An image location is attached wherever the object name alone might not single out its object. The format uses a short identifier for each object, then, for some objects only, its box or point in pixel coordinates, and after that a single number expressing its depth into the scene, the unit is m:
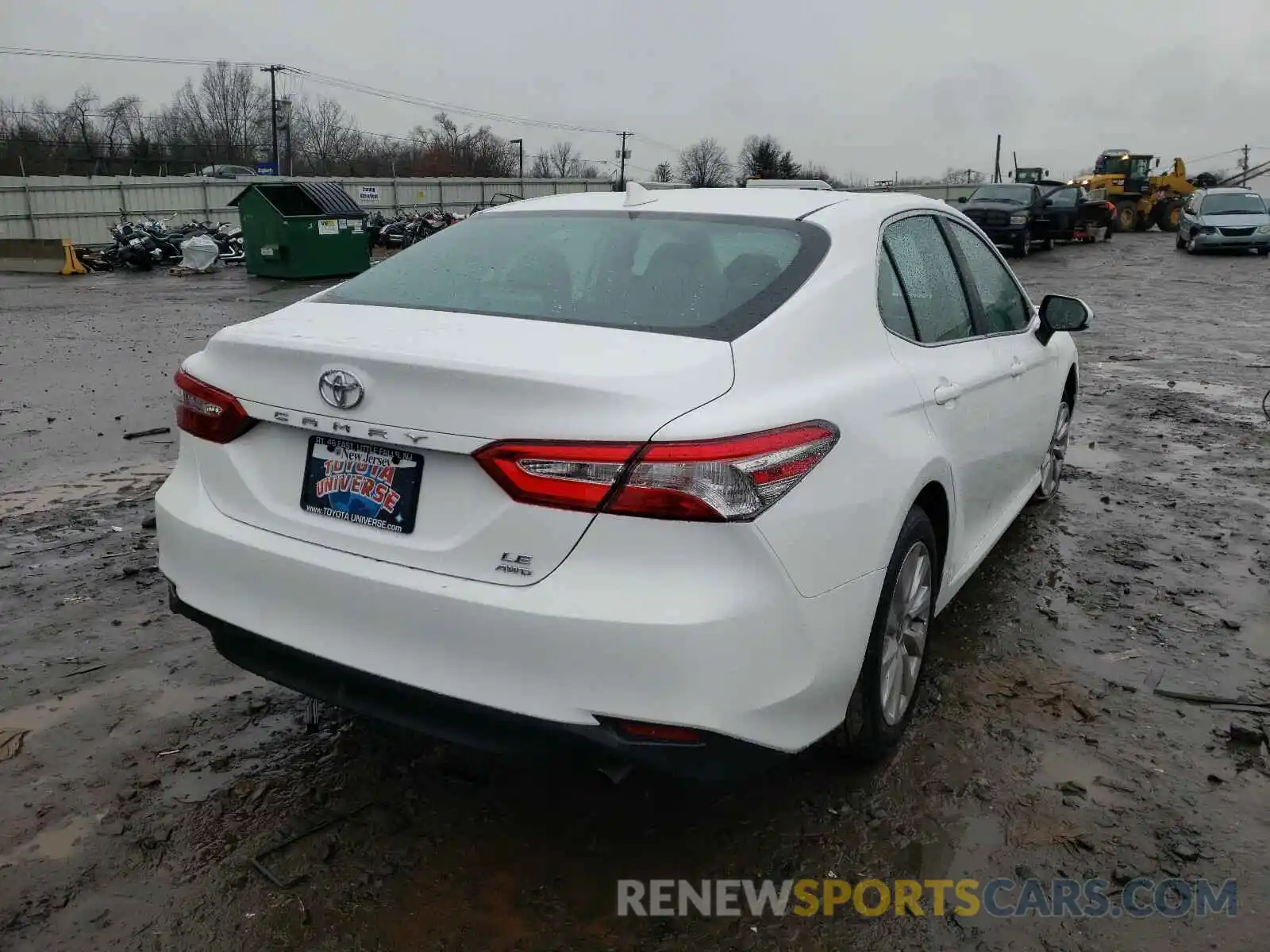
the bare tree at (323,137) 81.19
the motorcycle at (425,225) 28.00
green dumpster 20.67
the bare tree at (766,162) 62.56
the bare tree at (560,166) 88.38
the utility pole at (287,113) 61.25
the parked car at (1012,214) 25.92
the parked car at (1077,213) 29.47
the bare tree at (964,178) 74.88
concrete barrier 24.00
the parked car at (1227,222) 26.38
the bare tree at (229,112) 80.38
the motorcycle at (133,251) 24.23
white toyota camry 2.14
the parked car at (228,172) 48.84
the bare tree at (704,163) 79.79
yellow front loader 36.56
